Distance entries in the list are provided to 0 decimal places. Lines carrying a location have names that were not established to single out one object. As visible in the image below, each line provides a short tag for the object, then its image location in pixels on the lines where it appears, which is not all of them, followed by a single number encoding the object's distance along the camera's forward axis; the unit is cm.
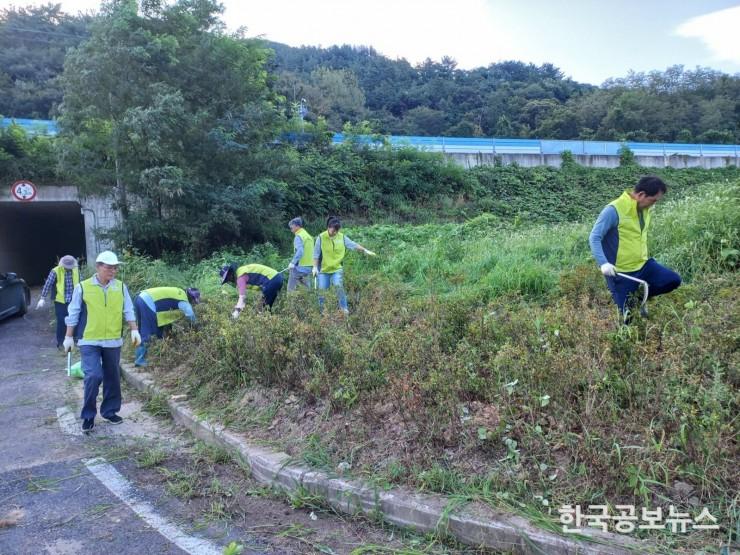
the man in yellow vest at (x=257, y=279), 747
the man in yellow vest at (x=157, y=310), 687
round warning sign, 1423
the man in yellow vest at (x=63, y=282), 851
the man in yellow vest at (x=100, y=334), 504
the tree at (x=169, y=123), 1233
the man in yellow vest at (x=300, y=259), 850
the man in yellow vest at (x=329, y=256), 783
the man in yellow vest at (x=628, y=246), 461
